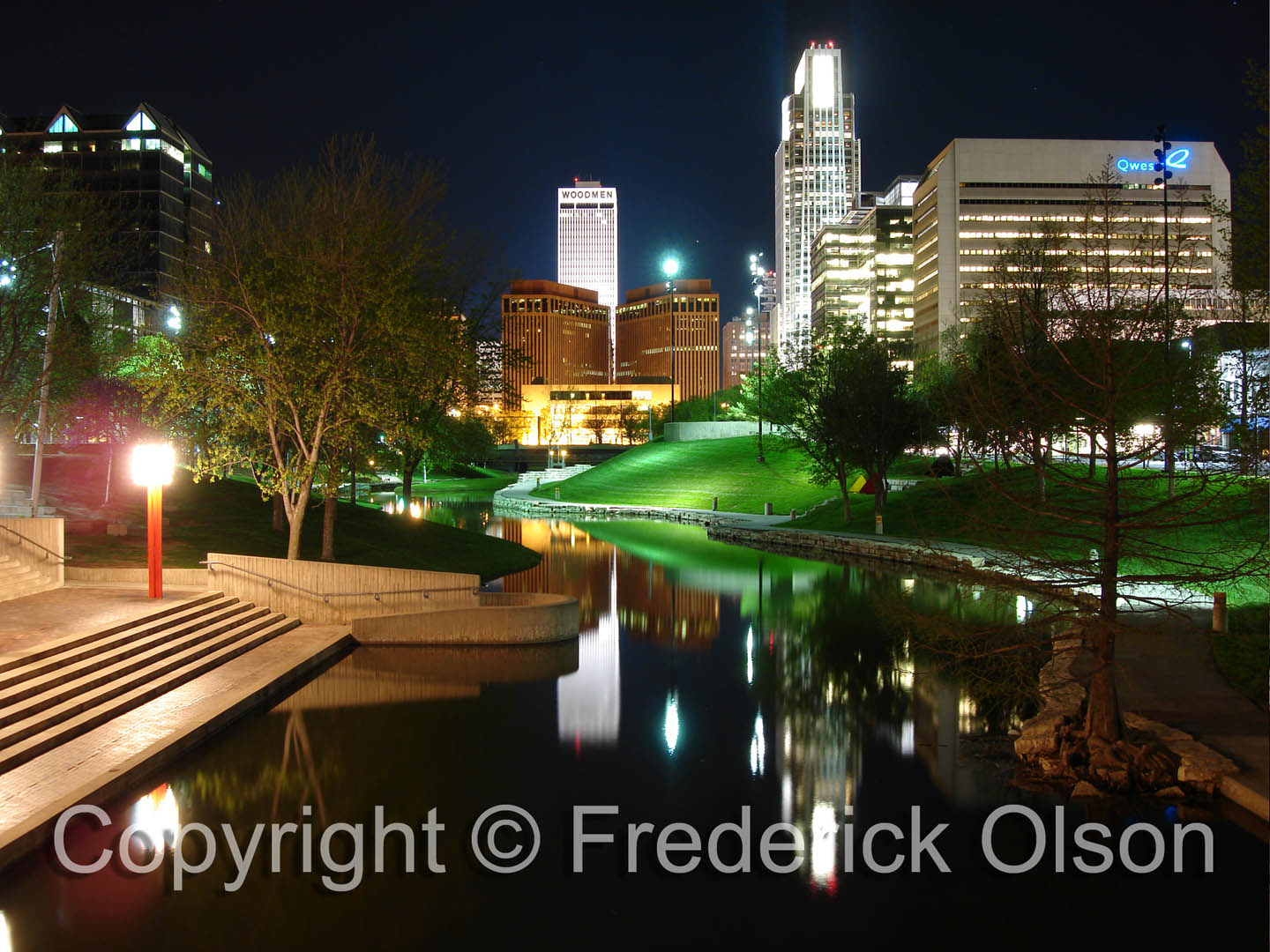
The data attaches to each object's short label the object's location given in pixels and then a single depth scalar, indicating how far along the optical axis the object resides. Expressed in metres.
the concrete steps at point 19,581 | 19.19
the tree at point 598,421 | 159.25
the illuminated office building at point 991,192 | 163.25
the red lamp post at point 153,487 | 19.59
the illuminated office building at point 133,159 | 117.88
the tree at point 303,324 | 22.61
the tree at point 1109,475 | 11.43
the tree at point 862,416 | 43.69
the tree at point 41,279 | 25.67
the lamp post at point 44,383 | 24.44
